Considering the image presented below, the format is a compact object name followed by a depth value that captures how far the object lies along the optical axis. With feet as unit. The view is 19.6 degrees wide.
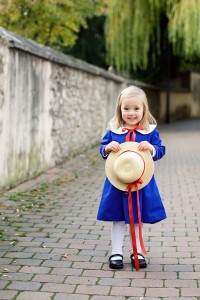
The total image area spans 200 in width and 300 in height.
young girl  13.60
